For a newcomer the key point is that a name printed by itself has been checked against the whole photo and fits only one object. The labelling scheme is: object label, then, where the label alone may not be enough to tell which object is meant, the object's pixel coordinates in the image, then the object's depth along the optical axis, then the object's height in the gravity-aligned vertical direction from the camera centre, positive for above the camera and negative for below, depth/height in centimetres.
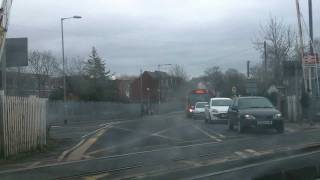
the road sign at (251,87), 4359 +61
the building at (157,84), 10256 +231
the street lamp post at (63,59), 5415 +365
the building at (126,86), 11420 +251
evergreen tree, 8279 +444
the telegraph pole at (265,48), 5448 +421
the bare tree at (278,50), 5191 +395
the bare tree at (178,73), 10634 +434
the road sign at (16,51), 2081 +178
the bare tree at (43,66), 8019 +472
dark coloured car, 2330 -76
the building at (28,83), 6394 +214
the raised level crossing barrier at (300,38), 3044 +283
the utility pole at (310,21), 3185 +382
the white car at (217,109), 3447 -73
